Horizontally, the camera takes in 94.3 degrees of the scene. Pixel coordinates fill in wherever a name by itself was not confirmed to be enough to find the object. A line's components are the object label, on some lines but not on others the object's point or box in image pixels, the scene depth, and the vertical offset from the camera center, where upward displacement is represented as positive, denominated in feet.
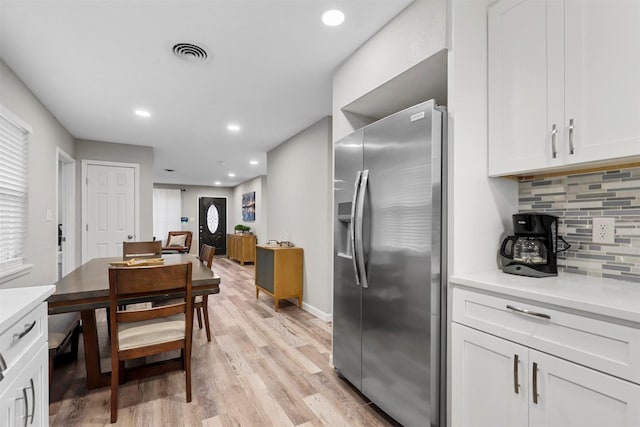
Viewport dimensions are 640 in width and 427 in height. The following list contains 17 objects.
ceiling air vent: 7.12 +3.96
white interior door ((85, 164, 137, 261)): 15.70 +0.19
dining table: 5.71 -1.75
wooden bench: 6.27 -2.83
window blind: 7.96 +0.71
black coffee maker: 4.91 -0.62
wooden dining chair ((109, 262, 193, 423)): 5.63 -2.11
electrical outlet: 4.63 -0.31
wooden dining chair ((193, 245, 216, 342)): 9.44 -2.81
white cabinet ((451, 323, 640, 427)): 3.27 -2.28
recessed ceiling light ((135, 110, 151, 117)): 11.33 +3.86
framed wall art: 27.84 +0.57
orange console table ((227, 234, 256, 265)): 25.80 -3.13
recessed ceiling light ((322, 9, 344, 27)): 5.96 +4.00
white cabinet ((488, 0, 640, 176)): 3.86 +1.89
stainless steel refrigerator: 4.95 -1.02
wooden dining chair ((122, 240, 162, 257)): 10.99 -1.36
